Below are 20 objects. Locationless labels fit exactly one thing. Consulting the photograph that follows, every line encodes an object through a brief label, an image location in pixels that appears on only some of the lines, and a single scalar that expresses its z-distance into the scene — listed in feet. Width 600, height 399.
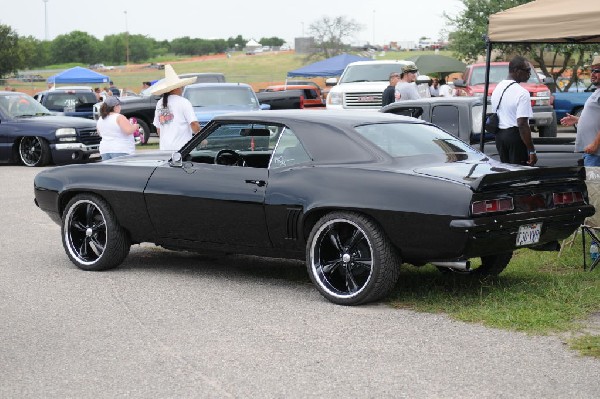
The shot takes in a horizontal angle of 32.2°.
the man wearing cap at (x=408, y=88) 58.49
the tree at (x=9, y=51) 242.17
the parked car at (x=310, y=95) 110.11
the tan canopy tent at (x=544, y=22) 32.53
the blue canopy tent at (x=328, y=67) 135.74
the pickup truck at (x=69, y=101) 94.68
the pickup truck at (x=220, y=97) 65.77
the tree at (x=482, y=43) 126.93
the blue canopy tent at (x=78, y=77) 153.88
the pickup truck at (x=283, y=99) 99.09
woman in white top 39.63
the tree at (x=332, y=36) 253.24
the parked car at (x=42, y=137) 67.97
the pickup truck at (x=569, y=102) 87.97
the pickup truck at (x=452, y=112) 43.55
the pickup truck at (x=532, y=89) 62.49
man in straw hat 38.99
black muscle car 22.84
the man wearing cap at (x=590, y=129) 31.81
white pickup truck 76.79
